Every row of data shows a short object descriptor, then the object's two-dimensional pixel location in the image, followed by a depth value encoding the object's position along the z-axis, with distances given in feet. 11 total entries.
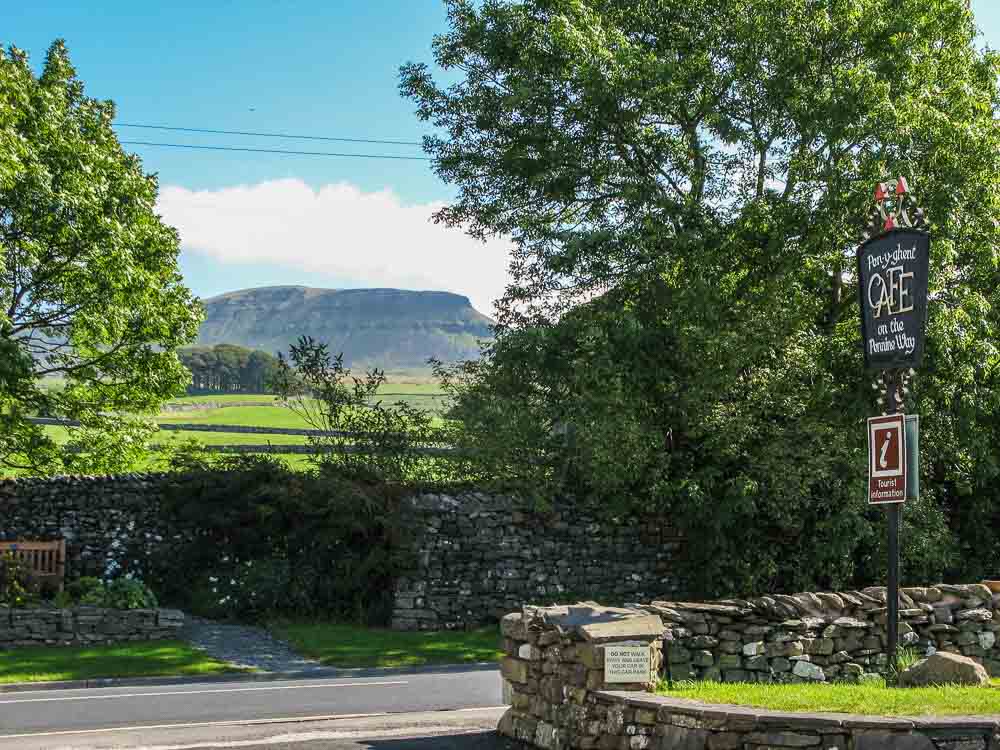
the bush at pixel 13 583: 66.74
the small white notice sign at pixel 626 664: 32.68
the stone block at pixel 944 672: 33.50
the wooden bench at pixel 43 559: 70.74
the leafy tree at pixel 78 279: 86.43
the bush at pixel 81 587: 70.69
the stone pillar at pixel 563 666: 33.12
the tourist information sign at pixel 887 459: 37.01
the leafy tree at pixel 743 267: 71.10
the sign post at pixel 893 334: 37.11
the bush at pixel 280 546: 74.64
